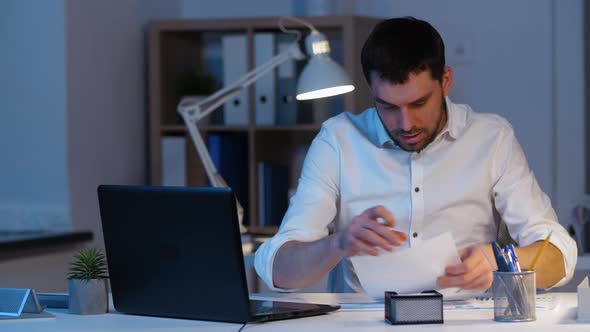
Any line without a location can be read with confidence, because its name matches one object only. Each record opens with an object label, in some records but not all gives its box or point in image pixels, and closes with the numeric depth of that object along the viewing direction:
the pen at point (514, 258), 1.76
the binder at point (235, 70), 3.86
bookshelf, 3.77
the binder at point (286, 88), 3.86
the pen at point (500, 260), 1.75
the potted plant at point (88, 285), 1.91
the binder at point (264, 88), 3.83
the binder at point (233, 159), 3.82
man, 2.11
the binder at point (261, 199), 3.83
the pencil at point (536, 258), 1.78
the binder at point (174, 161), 3.87
